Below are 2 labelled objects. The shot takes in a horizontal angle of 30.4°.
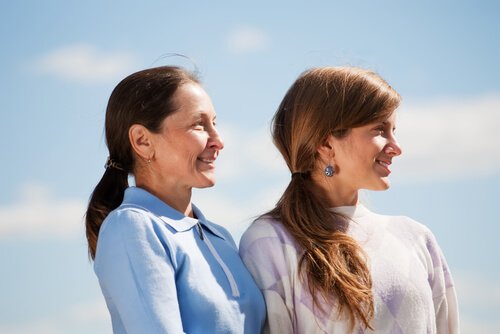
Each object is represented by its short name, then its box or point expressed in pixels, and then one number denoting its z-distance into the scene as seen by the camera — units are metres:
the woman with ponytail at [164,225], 3.48
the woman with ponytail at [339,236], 3.89
